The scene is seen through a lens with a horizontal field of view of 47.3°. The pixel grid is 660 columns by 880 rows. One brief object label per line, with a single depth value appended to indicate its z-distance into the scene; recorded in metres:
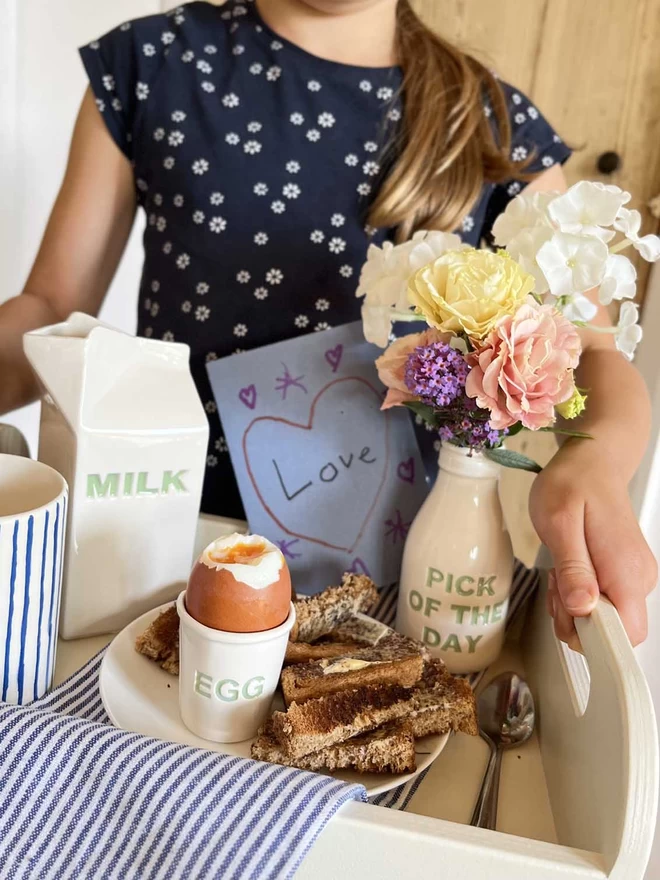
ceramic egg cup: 0.41
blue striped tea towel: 0.32
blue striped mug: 0.39
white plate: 0.42
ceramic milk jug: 0.48
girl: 0.78
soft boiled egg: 0.40
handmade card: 0.61
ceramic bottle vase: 0.52
